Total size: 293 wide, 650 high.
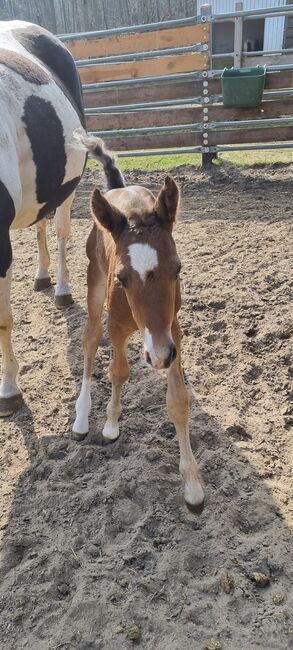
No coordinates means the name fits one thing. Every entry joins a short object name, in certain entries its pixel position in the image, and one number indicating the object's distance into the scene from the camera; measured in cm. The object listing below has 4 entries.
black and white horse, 288
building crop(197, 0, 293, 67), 1358
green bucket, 685
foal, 194
